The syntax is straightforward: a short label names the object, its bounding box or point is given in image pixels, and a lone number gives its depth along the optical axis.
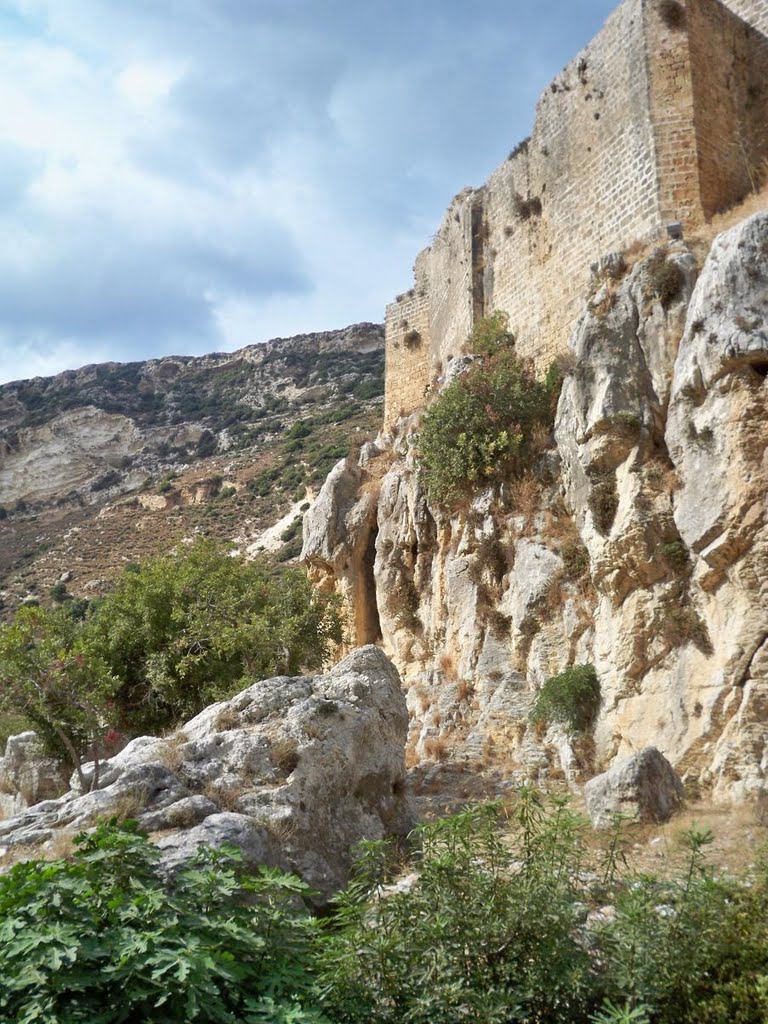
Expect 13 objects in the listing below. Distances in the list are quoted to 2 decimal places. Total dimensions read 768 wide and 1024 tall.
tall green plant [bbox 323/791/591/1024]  4.00
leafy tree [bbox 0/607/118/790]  9.24
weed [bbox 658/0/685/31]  14.97
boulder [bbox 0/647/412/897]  5.94
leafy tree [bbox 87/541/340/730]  14.67
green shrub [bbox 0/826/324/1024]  3.51
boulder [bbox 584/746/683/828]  8.41
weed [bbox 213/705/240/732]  7.42
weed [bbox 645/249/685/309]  12.57
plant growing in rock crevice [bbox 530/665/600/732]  11.94
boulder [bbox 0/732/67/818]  12.45
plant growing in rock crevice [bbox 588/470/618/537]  12.27
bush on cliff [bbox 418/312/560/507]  15.52
